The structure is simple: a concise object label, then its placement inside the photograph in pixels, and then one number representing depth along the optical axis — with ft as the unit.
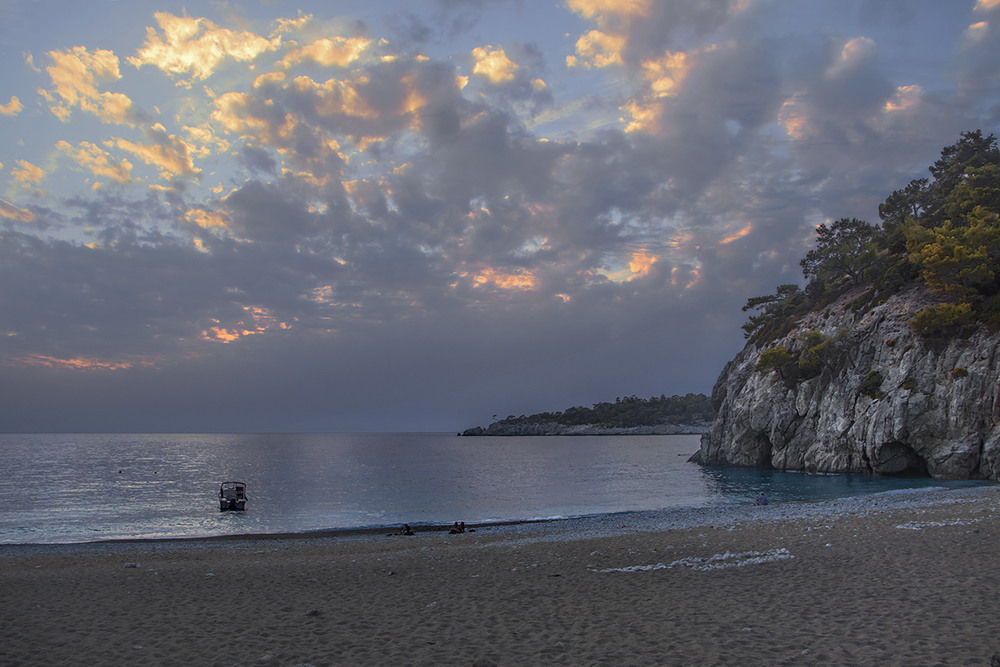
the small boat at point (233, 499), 159.80
